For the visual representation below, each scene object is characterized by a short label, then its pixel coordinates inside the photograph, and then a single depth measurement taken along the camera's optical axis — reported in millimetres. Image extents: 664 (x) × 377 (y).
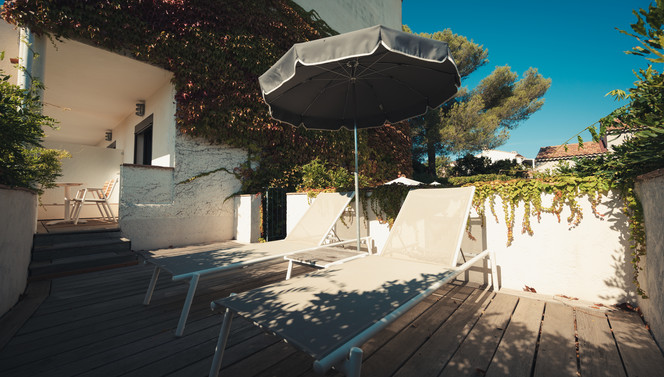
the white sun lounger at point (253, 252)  2302
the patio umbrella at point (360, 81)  2197
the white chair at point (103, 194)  5330
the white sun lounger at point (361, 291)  1225
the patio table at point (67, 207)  5777
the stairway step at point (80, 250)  3752
